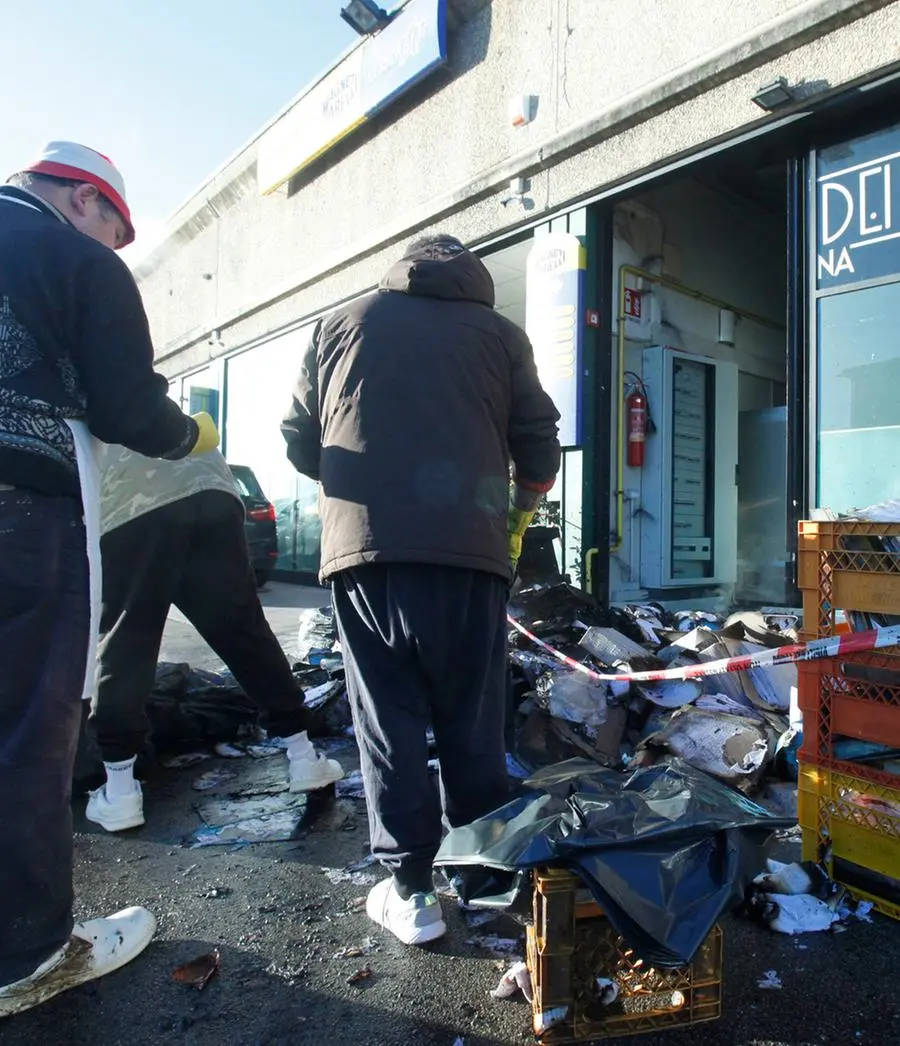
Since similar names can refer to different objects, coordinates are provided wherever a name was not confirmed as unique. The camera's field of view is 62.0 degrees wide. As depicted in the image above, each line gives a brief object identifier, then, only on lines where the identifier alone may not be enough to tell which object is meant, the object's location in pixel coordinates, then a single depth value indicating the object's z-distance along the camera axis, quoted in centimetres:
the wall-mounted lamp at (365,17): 812
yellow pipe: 667
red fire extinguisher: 673
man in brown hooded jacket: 192
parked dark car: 930
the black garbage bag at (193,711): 356
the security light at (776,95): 478
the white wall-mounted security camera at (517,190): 673
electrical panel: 685
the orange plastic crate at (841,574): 207
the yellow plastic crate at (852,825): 207
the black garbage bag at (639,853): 142
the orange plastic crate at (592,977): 152
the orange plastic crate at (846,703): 204
